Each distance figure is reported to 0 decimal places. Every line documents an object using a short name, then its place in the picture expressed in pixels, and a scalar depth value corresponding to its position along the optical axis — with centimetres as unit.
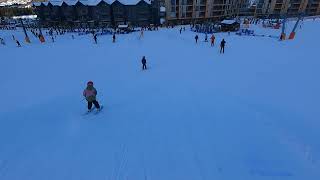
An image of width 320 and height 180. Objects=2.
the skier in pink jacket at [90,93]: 782
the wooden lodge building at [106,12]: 4566
